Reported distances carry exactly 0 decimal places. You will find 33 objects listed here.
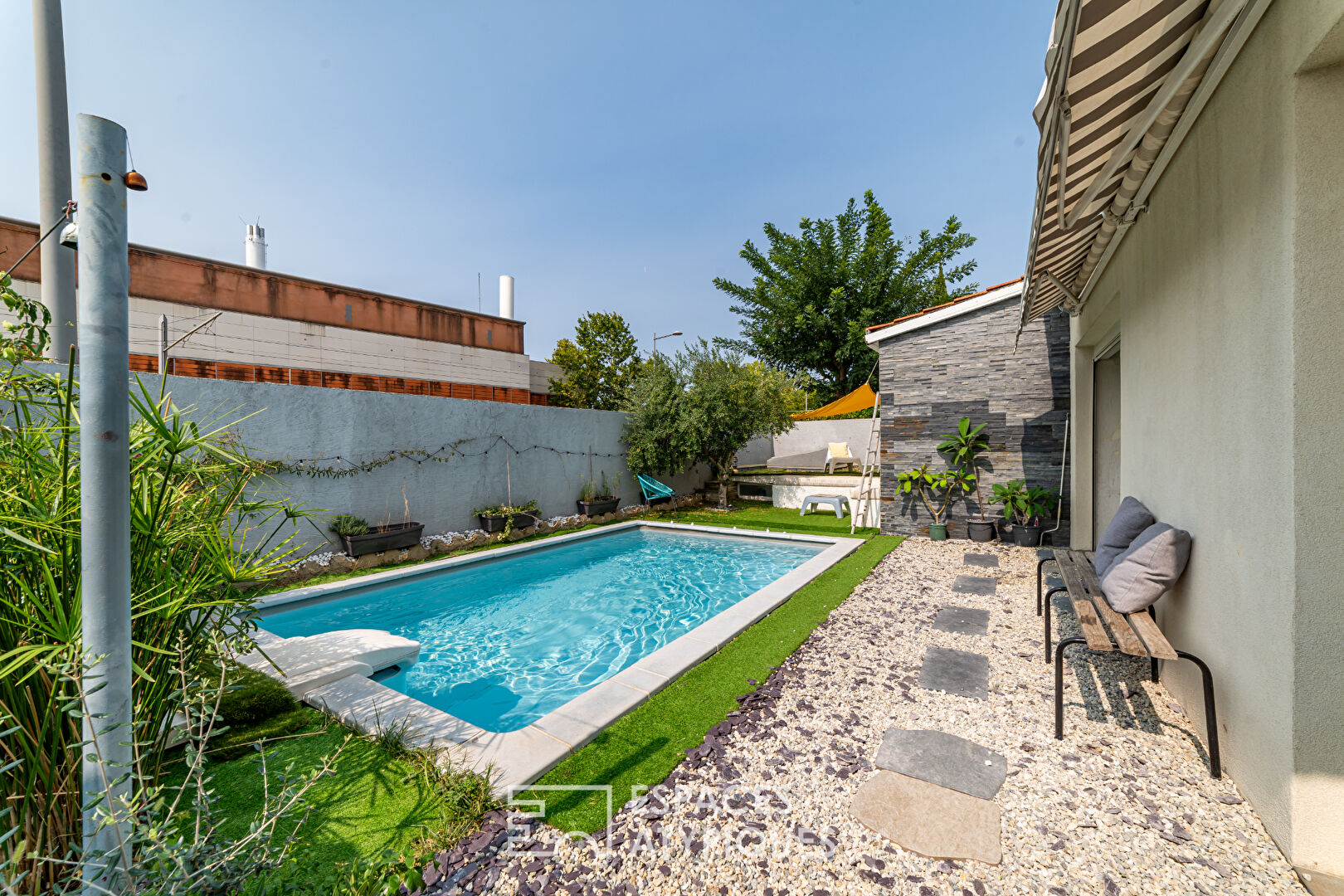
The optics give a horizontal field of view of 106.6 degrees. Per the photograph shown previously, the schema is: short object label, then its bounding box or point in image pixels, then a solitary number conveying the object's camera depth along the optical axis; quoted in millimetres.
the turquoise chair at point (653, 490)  13422
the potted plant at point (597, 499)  12156
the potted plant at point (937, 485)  9188
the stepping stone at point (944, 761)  2660
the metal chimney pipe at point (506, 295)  23391
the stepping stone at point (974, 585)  6102
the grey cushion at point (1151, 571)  3172
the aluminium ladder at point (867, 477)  10516
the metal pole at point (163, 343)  4702
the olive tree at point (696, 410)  13281
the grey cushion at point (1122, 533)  3902
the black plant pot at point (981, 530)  8812
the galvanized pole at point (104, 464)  1320
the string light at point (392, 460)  7652
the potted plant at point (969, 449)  9047
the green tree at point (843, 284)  23594
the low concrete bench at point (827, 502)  12219
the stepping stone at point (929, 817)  2240
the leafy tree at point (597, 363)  23766
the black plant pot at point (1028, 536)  8422
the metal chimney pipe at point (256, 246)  18547
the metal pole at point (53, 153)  3270
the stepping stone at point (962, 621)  4832
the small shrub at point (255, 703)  3346
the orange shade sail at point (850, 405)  20500
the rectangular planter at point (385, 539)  7727
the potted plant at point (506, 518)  9953
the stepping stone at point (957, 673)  3676
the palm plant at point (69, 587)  1533
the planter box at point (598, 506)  12117
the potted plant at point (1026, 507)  8453
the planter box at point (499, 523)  9914
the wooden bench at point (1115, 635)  2637
